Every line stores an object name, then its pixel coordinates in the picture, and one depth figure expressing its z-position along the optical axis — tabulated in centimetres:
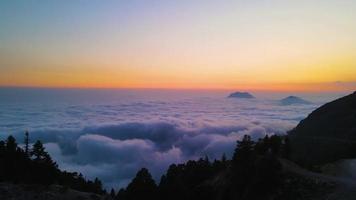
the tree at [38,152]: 3750
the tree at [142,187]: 3139
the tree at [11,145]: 3727
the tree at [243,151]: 3079
